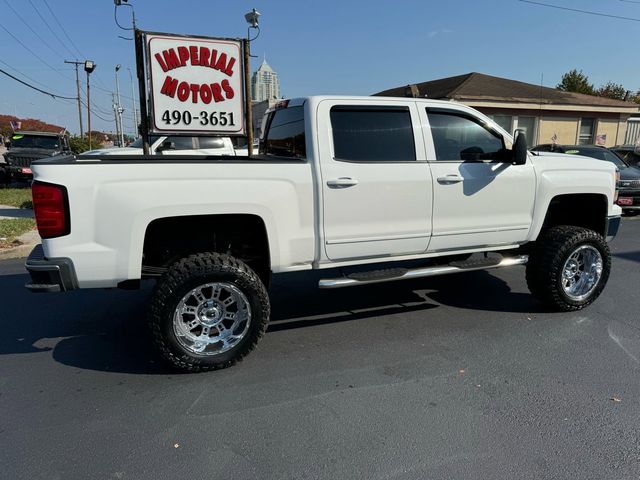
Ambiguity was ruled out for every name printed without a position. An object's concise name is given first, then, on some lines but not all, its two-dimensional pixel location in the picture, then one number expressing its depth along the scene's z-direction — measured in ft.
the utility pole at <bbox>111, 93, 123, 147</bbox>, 170.07
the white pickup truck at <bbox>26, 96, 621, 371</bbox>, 10.48
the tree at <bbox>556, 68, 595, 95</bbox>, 120.88
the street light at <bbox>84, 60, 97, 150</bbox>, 90.07
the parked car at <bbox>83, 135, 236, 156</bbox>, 34.94
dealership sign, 16.88
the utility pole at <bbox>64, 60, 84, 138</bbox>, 145.69
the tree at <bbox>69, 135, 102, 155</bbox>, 103.24
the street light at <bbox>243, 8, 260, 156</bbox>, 17.85
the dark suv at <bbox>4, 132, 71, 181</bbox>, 53.42
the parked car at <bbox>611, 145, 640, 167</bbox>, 47.94
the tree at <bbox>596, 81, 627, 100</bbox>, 141.28
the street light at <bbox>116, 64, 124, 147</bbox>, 155.22
